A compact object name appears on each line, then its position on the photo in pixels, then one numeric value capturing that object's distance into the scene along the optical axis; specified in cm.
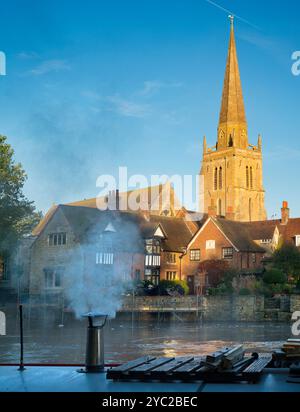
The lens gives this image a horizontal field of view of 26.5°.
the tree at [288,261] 5853
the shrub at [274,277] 5659
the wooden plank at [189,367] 713
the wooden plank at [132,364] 739
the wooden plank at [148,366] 725
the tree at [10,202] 5312
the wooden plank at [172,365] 717
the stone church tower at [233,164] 12219
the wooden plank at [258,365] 707
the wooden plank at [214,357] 721
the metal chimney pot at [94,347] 854
